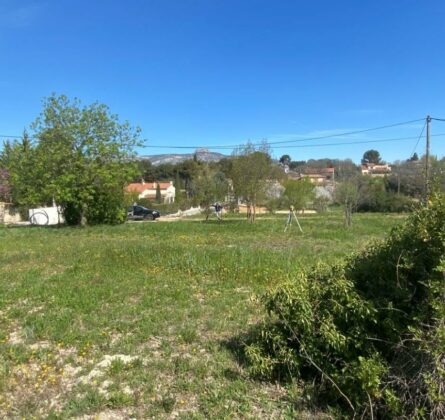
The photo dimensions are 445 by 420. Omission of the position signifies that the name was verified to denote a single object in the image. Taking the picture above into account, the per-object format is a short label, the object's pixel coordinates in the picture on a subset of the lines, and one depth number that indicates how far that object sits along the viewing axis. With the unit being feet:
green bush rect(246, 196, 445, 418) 9.99
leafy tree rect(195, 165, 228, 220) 91.97
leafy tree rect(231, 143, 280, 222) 75.20
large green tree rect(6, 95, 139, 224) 66.39
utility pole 72.71
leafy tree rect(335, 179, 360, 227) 136.87
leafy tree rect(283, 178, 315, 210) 138.62
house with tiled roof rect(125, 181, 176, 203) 238.07
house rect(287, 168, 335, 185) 307.44
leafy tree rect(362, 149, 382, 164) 442.50
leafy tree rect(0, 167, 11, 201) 120.14
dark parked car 127.85
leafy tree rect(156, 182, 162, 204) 217.77
